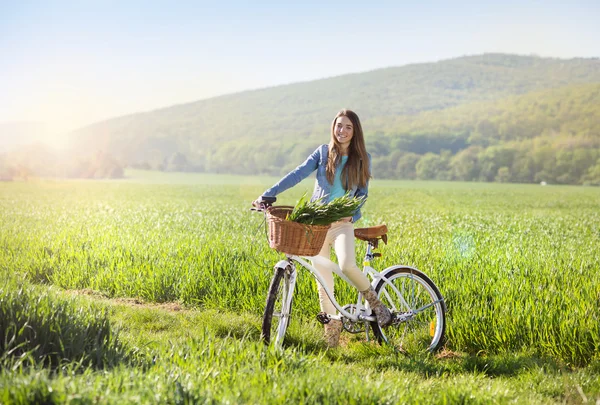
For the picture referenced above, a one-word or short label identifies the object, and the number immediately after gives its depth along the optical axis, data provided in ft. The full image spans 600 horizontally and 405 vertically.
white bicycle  18.31
